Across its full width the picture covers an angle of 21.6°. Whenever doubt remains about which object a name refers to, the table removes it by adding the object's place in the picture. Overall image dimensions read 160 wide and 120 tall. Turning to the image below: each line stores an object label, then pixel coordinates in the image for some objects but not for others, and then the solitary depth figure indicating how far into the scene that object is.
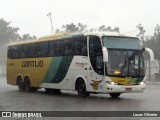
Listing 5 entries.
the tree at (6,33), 111.24
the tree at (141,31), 57.14
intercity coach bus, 19.27
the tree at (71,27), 67.62
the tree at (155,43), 47.72
